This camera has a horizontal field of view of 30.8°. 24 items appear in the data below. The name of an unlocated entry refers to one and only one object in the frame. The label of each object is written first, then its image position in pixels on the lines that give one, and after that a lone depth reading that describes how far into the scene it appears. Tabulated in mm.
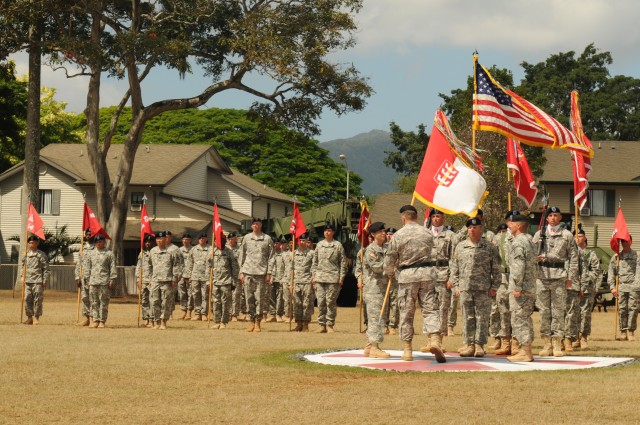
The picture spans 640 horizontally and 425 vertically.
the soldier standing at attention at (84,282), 24047
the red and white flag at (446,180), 16016
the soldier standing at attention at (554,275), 16156
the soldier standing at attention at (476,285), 15219
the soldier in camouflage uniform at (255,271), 22297
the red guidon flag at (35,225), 26139
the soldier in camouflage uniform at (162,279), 23688
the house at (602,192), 58312
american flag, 18203
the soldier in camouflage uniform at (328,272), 22719
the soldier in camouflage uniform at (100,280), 23641
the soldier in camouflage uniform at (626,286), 22594
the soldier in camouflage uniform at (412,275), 14375
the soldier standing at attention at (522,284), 14836
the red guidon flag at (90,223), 25591
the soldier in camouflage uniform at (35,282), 24719
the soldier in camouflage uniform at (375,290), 15258
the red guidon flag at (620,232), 23000
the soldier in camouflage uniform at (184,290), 29400
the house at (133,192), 60656
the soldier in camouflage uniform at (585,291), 19141
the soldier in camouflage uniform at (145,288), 24619
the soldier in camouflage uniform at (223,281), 23844
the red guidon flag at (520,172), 20234
